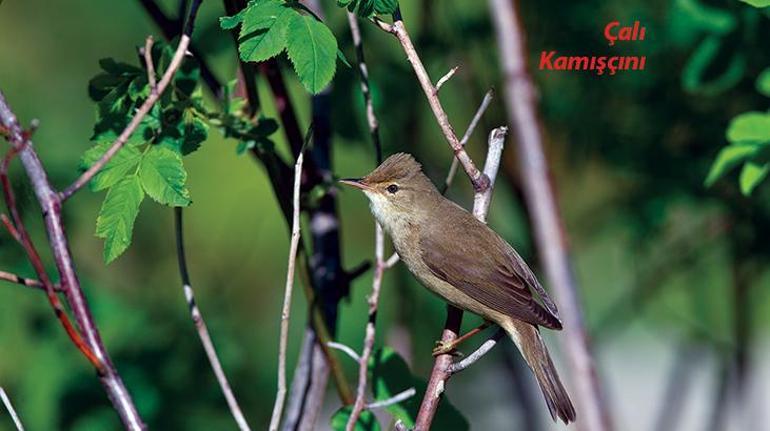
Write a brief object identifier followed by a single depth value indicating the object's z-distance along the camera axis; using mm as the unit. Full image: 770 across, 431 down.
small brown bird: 5770
